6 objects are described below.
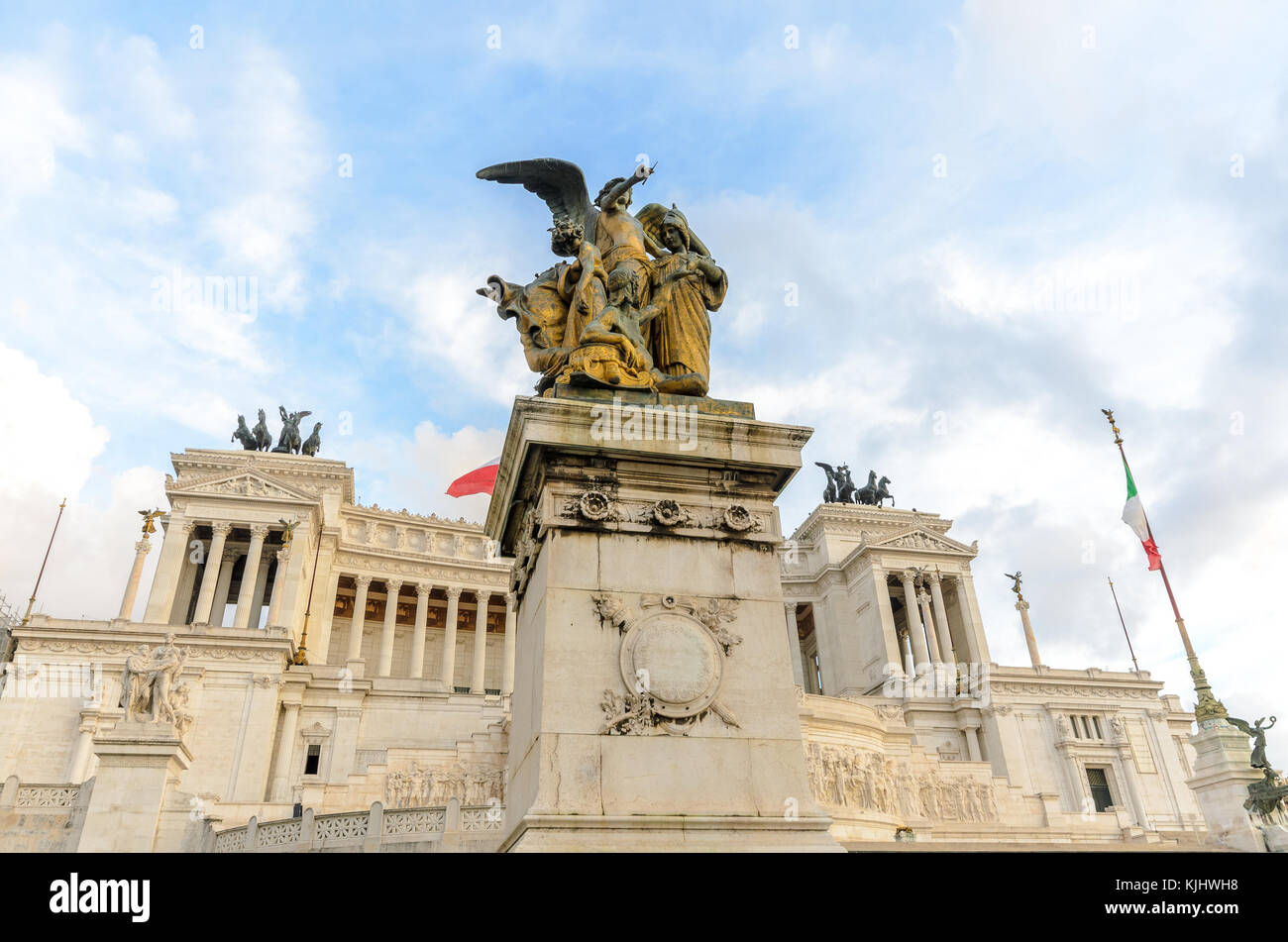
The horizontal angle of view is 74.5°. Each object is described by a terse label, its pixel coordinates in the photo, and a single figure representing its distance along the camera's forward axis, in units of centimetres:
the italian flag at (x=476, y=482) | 4816
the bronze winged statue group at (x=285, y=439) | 6819
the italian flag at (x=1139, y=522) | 3747
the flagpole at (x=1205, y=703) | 3025
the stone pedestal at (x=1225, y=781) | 2908
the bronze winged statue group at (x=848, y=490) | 7512
